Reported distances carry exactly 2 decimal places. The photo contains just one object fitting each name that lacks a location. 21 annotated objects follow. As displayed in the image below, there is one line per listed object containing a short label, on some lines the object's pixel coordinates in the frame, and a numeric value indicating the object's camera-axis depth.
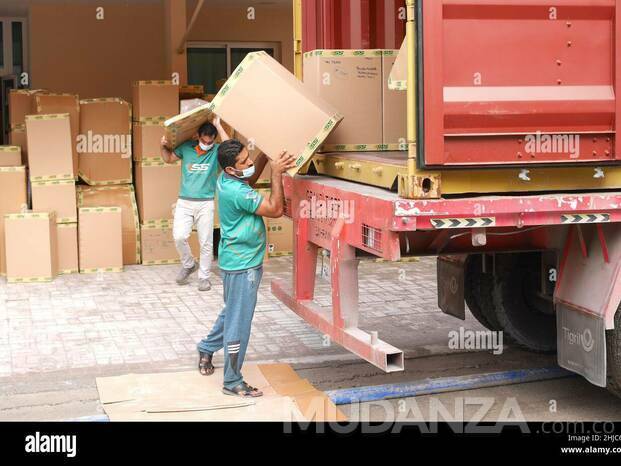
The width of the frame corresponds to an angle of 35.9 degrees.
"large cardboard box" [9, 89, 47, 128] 12.23
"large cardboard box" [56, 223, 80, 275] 11.10
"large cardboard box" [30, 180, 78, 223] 11.13
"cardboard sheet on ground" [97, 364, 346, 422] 5.88
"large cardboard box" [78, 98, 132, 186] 11.80
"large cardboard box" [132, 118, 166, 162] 11.70
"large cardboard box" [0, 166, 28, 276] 11.08
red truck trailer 5.04
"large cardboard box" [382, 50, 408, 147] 6.67
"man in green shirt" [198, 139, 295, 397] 6.03
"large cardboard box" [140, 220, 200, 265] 11.65
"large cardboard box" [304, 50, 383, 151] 6.61
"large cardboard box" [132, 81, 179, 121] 11.71
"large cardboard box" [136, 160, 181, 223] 11.70
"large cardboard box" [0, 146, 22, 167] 11.38
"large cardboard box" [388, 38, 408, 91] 5.35
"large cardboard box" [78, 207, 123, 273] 11.18
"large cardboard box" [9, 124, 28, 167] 11.73
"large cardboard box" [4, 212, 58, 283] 10.59
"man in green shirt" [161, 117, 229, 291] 9.94
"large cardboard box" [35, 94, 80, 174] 11.55
